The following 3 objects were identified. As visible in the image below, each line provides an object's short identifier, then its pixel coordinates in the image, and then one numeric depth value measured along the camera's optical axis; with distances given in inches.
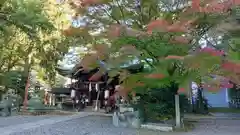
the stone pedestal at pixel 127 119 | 281.1
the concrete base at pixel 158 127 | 258.8
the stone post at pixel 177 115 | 271.2
